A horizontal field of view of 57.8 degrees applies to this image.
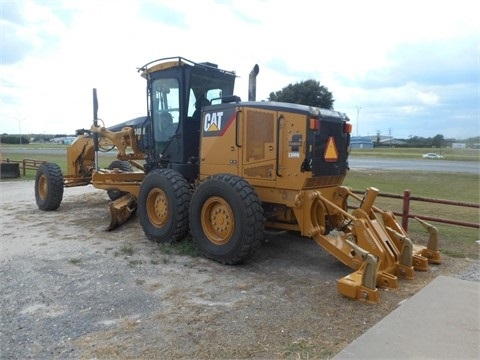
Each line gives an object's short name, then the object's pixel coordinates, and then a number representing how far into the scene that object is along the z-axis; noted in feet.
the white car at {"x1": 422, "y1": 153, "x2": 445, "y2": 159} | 146.51
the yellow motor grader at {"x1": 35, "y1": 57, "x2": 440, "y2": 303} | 18.72
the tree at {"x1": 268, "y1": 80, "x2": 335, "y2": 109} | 78.18
